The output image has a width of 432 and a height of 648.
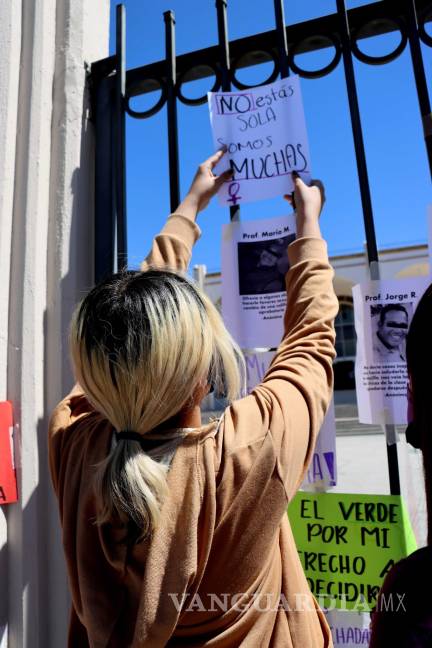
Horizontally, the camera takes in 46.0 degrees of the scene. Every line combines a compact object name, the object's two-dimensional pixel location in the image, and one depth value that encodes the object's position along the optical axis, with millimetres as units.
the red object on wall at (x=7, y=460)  1653
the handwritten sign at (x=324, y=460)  1482
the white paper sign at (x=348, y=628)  1472
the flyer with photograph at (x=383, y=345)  1444
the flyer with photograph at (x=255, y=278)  1596
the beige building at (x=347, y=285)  11234
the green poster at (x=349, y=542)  1411
